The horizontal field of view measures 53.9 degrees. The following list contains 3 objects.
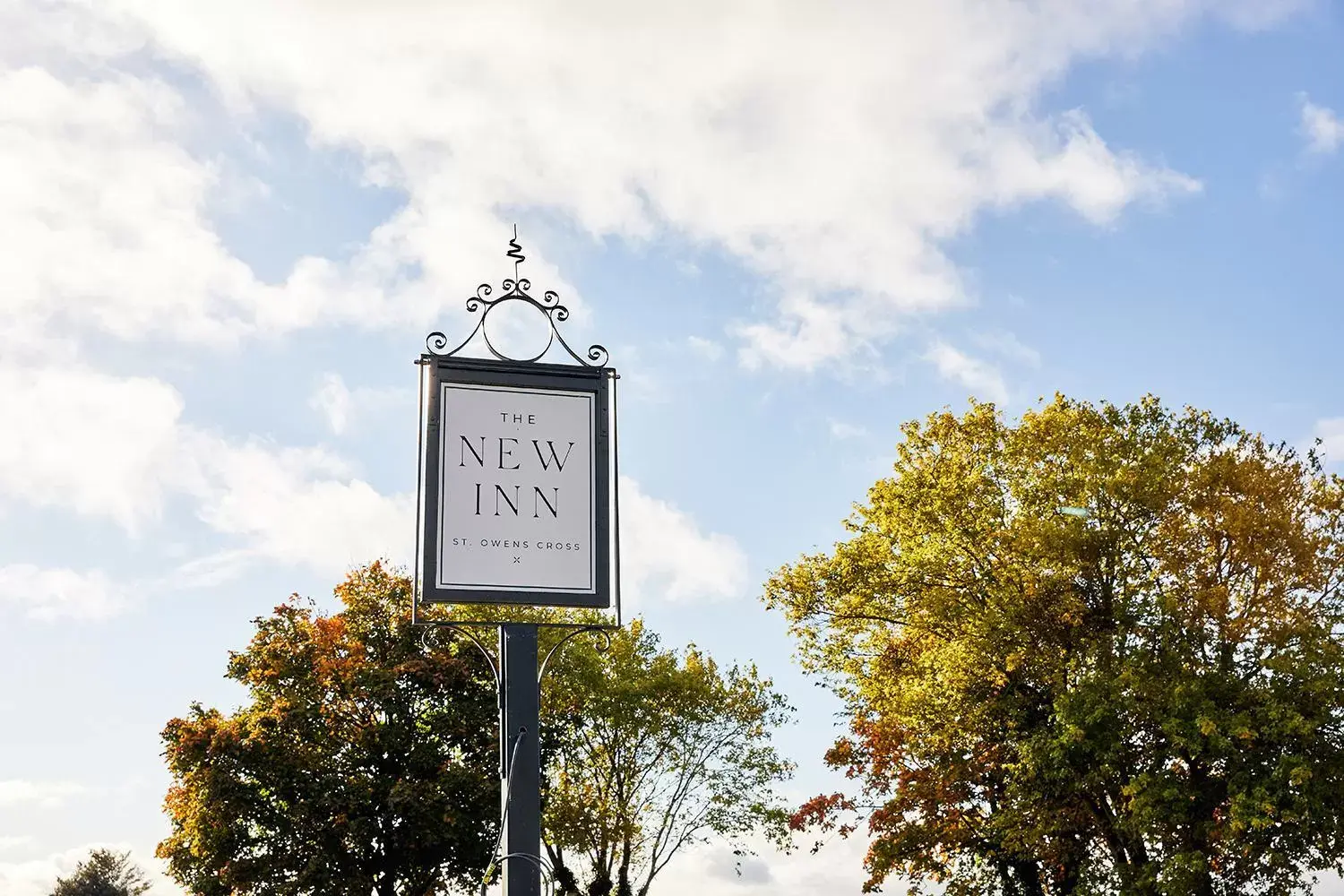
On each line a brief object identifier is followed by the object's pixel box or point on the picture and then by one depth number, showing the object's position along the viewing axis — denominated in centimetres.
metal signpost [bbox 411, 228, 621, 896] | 726
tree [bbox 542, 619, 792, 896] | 2564
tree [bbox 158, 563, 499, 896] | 2275
